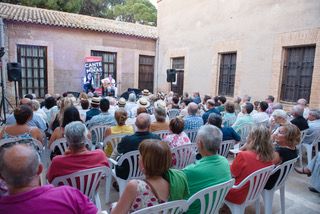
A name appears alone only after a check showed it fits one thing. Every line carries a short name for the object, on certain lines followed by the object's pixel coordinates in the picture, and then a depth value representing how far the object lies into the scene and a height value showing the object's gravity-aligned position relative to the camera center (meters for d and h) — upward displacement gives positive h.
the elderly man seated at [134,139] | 2.53 -0.61
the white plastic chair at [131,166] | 2.45 -0.88
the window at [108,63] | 12.35 +0.66
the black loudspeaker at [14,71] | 7.48 +0.05
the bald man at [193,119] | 3.92 -0.61
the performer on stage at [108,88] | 11.52 -0.51
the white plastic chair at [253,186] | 2.04 -0.86
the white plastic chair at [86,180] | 1.90 -0.80
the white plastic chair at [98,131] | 3.70 -0.81
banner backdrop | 11.36 +0.27
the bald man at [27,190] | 1.12 -0.54
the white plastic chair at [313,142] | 4.05 -0.91
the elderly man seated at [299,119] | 4.09 -0.56
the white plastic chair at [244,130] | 4.12 -0.78
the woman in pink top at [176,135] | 2.87 -0.64
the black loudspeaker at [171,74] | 10.99 +0.21
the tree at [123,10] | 19.20 +5.38
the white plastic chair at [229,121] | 4.57 -0.71
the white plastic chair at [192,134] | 3.79 -0.81
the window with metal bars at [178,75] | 11.93 +0.22
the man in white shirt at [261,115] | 4.61 -0.60
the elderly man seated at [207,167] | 1.83 -0.64
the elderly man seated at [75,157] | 1.93 -0.64
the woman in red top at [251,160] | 2.15 -0.66
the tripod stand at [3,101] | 6.90 -0.78
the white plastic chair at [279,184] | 2.31 -0.95
